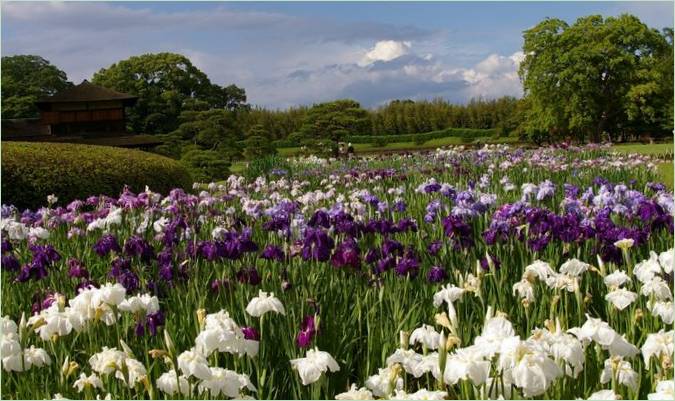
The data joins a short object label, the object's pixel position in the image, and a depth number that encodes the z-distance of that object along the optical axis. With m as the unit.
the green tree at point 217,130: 29.00
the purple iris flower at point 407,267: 4.84
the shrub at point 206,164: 25.47
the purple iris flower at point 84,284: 4.79
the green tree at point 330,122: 32.62
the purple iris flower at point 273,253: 5.07
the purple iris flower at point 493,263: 4.94
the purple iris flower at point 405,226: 5.93
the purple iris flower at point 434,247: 5.41
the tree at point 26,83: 54.19
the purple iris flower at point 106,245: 5.49
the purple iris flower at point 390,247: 5.11
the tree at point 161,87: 52.47
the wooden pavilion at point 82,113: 46.84
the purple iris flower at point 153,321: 3.86
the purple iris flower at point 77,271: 5.11
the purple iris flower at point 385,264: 4.94
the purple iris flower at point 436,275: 4.80
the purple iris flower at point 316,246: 5.10
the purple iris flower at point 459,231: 5.42
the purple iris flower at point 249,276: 4.75
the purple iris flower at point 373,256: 5.09
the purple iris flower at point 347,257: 4.94
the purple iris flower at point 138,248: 5.44
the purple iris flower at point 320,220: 6.14
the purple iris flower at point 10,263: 5.45
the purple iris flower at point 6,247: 5.92
